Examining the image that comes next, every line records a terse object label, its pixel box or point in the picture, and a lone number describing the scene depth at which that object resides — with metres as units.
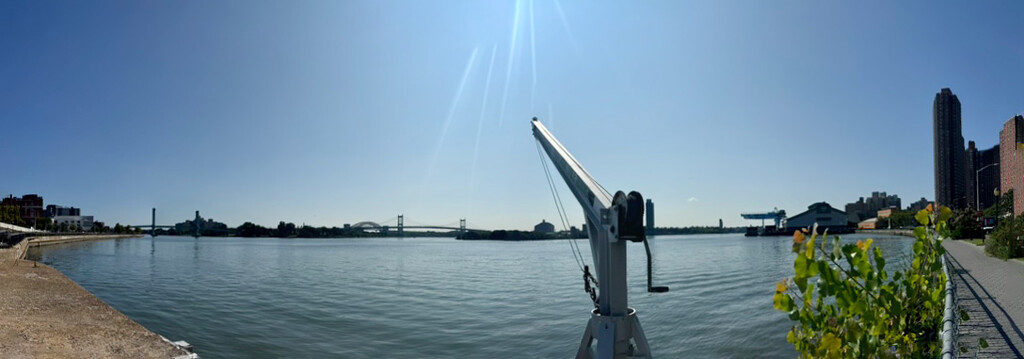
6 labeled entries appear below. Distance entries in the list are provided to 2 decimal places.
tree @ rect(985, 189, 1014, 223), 45.35
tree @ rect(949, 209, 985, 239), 52.28
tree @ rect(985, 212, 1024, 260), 25.91
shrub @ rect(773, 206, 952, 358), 2.69
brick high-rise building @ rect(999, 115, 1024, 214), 37.78
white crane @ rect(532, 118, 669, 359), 7.33
